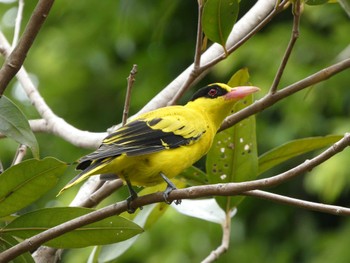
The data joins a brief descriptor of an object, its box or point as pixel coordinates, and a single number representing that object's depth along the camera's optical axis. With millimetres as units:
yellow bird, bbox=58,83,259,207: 4547
